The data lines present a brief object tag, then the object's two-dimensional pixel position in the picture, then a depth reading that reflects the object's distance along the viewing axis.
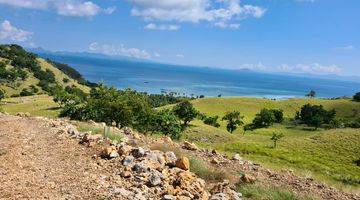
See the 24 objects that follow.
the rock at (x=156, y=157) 15.05
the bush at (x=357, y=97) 177.00
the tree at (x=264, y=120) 121.19
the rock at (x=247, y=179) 14.84
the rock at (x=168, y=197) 12.16
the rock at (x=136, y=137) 21.00
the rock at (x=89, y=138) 18.05
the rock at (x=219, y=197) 12.68
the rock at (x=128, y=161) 14.87
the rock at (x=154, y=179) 13.20
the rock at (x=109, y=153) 15.79
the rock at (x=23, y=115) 31.52
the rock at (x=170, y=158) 15.10
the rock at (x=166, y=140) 21.21
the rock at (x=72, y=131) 20.01
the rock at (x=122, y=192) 12.31
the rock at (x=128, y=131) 23.27
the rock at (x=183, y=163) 14.85
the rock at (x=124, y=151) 15.94
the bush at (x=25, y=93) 159.38
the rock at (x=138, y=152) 15.54
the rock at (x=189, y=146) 21.03
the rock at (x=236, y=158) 20.13
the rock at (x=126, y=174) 13.91
